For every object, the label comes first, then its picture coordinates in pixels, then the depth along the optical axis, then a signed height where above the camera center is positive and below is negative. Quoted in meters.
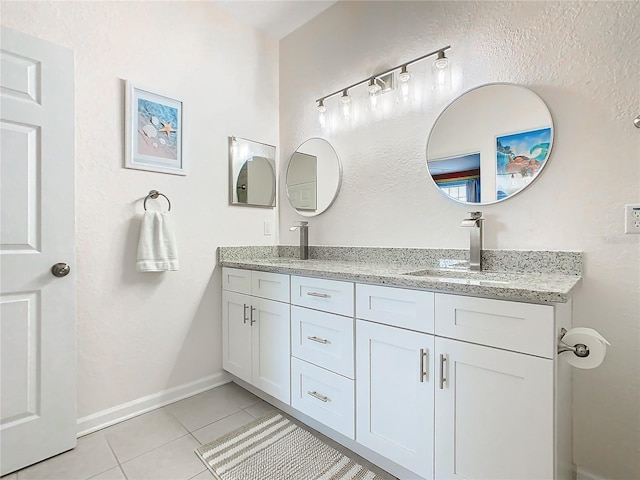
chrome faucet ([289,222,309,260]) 2.35 -0.02
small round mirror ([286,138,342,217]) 2.26 +0.44
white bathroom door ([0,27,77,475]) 1.42 -0.06
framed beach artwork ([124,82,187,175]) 1.85 +0.63
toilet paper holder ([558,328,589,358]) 1.04 -0.36
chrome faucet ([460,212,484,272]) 1.53 -0.01
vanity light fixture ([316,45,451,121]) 1.67 +0.90
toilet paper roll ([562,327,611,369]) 1.02 -0.34
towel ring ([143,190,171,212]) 1.92 +0.25
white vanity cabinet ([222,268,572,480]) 1.01 -0.54
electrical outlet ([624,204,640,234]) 1.23 +0.08
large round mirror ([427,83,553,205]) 1.46 +0.46
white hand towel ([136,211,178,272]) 1.84 -0.04
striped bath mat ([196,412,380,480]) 1.41 -1.03
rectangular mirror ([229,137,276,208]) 2.34 +0.49
